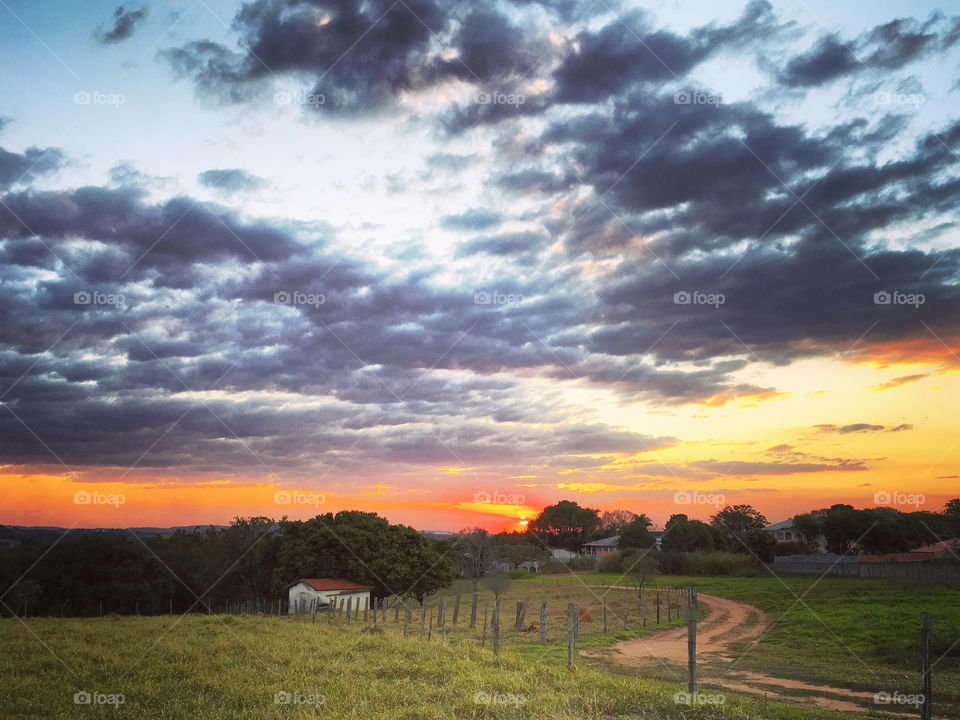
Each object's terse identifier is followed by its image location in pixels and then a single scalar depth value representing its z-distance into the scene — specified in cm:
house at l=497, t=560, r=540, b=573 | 9576
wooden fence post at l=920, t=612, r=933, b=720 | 1149
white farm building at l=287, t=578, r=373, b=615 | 4550
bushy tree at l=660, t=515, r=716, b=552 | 8619
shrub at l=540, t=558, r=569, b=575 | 9581
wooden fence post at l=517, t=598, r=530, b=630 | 2785
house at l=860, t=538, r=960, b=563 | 6136
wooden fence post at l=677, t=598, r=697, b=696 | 1359
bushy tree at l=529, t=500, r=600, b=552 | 12469
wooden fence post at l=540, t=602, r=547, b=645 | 2288
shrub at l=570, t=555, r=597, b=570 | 9294
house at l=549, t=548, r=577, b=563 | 10821
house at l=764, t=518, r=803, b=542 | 10606
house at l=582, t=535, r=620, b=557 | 11125
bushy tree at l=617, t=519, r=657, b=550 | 9406
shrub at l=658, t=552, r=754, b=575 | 7019
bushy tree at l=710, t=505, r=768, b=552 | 10318
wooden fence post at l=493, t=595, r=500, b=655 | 1928
